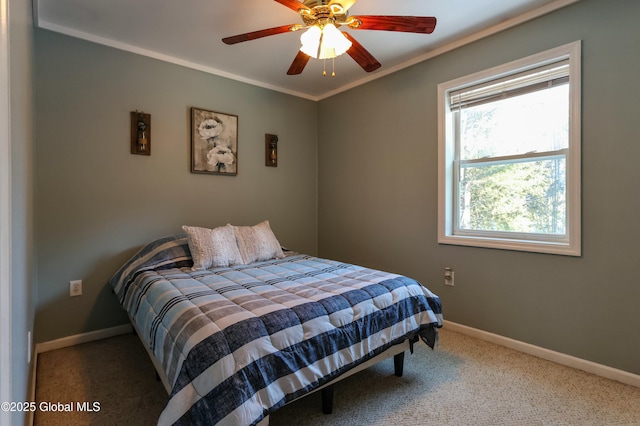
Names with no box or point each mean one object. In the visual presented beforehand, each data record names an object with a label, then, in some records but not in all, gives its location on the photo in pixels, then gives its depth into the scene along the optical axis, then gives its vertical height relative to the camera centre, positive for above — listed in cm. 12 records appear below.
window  219 +43
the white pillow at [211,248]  248 -31
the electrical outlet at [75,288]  253 -63
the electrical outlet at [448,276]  279 -58
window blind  225 +98
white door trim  75 -2
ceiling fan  174 +106
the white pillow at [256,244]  274 -31
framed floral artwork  307 +68
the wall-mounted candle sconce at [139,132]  276 +68
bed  124 -57
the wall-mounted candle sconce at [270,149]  361 +70
